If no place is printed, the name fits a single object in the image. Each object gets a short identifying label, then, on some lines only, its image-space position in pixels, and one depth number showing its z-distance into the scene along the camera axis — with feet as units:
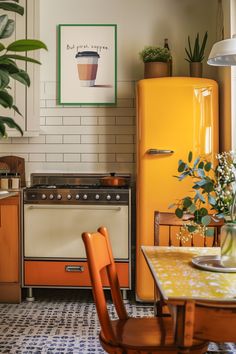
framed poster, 14.34
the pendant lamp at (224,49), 6.06
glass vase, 5.82
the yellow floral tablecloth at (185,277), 4.55
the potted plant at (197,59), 13.47
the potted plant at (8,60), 6.31
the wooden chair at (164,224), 7.24
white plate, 5.67
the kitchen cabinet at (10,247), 12.41
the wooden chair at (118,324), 5.34
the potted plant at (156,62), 13.17
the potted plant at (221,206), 5.85
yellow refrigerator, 12.12
